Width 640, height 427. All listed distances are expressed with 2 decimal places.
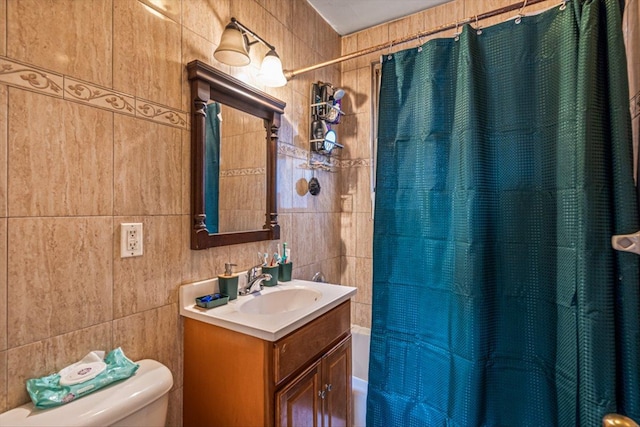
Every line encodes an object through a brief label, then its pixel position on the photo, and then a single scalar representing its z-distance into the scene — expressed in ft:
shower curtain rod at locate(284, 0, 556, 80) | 3.99
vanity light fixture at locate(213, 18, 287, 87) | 4.08
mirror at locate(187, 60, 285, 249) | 4.13
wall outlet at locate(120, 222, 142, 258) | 3.38
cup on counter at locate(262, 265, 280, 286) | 5.08
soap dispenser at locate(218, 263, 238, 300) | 4.31
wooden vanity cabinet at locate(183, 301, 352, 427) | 3.42
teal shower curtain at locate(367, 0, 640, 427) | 2.97
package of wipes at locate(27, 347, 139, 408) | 2.57
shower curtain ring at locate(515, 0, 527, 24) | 3.89
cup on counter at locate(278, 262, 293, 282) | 5.48
